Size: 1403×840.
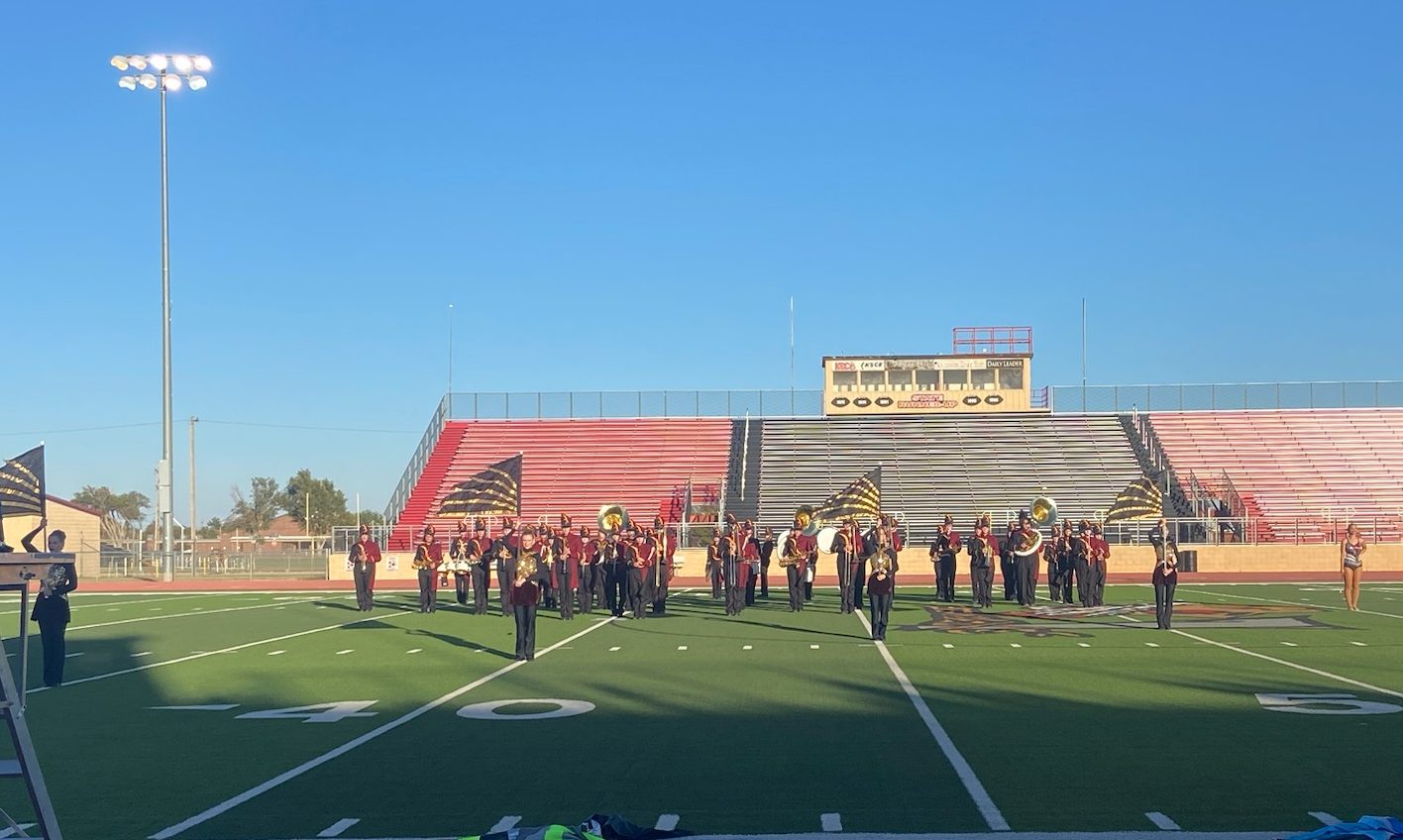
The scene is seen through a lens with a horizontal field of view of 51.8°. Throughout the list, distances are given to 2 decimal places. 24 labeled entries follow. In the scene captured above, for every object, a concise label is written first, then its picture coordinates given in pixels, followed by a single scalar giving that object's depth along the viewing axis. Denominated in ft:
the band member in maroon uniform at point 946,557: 92.17
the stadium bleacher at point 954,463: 152.82
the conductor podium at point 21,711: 19.48
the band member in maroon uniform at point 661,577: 82.12
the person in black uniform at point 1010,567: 90.43
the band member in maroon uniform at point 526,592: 53.01
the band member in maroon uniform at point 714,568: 89.33
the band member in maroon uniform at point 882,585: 61.00
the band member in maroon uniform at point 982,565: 87.61
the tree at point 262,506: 358.88
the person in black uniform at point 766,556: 98.78
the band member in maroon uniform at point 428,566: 85.87
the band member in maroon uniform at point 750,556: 87.60
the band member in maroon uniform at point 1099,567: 88.28
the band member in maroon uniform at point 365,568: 85.81
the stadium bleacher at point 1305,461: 150.10
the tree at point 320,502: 322.55
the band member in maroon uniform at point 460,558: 90.02
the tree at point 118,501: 380.80
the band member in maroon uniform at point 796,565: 85.10
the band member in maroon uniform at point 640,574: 77.66
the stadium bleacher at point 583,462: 159.02
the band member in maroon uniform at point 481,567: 84.12
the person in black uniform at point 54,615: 49.08
